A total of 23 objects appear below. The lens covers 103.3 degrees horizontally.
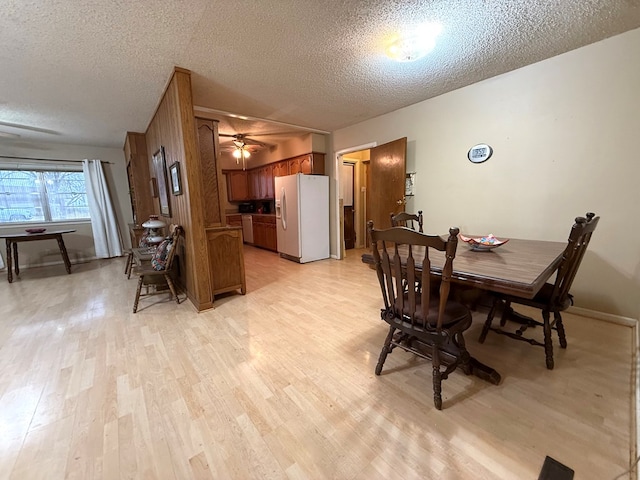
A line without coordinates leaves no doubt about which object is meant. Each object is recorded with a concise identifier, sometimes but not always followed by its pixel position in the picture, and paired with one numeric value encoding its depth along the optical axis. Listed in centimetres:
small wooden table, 386
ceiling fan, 490
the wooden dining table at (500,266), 119
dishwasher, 664
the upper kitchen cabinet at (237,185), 687
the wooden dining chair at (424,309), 125
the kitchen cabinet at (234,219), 674
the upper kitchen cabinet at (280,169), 548
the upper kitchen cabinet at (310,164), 479
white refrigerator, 456
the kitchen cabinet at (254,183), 654
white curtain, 518
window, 470
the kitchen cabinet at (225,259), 288
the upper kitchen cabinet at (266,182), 606
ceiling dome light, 194
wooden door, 356
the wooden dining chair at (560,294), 146
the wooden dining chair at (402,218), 238
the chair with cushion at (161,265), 274
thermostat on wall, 285
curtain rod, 459
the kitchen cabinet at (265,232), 566
